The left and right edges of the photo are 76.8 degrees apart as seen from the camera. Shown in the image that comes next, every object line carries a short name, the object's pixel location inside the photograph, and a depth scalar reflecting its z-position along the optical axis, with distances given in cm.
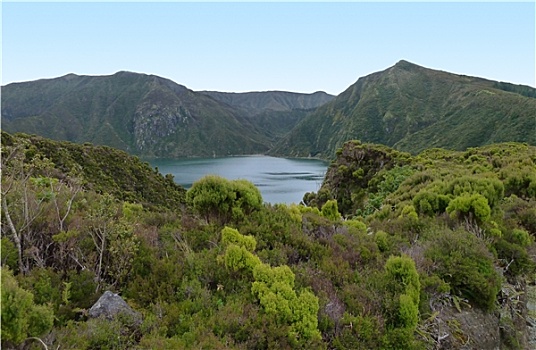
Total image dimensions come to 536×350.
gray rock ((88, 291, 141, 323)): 411
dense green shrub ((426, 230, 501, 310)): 680
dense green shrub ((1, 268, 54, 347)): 302
